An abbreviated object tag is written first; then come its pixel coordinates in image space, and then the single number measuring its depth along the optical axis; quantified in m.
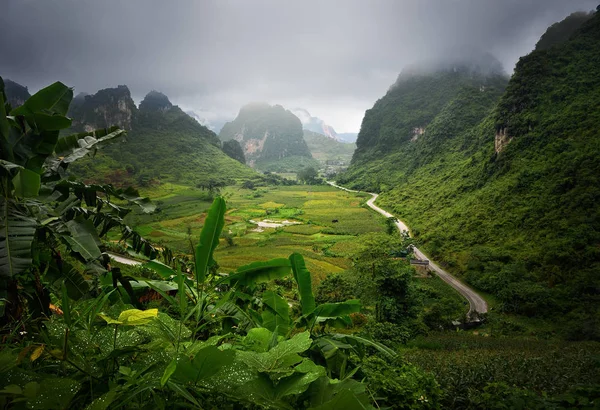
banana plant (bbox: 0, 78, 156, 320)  1.51
